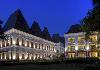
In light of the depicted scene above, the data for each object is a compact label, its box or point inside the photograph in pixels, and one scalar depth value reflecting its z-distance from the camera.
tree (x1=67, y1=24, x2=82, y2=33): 30.86
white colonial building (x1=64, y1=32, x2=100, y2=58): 29.23
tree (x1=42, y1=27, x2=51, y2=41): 31.54
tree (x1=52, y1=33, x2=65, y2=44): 40.59
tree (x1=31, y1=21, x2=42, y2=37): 28.99
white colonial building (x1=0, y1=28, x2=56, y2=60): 23.56
